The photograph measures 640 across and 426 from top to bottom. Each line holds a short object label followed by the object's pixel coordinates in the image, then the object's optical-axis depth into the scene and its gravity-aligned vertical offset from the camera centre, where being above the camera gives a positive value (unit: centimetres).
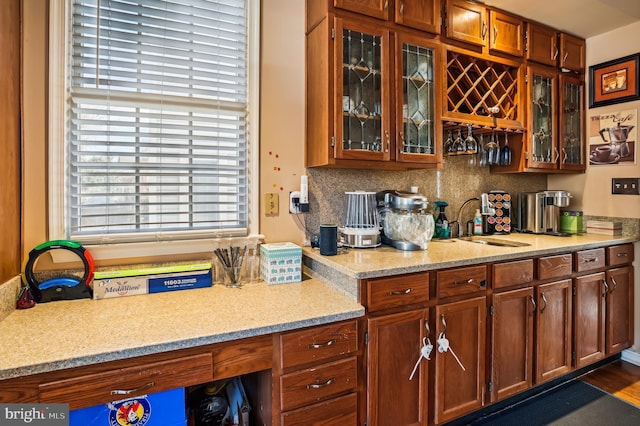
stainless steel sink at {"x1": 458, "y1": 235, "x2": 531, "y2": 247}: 236 -21
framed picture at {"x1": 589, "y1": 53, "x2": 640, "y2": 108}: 265 +103
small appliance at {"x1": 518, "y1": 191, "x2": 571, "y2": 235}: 280 +2
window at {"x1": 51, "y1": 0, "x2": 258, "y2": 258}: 165 +46
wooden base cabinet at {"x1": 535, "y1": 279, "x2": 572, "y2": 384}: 215 -75
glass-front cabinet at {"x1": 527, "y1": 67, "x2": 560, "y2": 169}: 264 +72
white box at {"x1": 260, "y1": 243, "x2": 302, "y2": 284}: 179 -27
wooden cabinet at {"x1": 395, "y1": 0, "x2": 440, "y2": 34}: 203 +117
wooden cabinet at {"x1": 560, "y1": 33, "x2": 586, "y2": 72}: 277 +129
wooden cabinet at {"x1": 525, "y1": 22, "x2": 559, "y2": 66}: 259 +127
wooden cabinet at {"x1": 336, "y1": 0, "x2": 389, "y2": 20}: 189 +113
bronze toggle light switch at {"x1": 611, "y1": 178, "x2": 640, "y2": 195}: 263 +20
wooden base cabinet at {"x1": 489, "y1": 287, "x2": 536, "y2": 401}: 197 -76
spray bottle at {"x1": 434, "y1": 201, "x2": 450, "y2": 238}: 254 -10
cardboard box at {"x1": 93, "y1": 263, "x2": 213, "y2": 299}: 159 -33
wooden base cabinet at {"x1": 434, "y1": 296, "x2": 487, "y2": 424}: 177 -78
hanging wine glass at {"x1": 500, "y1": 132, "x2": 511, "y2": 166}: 267 +43
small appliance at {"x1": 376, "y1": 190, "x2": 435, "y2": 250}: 201 -6
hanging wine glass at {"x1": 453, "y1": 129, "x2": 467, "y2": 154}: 236 +45
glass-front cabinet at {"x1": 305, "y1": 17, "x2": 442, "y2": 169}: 189 +65
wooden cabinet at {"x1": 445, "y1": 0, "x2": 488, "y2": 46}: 224 +124
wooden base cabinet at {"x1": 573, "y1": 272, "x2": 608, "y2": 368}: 234 -72
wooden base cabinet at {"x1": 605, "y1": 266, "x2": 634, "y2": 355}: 254 -73
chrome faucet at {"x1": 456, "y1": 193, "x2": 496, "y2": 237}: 274 +2
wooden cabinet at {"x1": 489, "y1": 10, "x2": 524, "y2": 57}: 243 +126
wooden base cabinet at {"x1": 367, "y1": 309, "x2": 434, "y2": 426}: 157 -74
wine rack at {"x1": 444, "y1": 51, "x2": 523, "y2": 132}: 234 +84
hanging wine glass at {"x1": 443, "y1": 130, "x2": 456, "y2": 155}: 252 +49
